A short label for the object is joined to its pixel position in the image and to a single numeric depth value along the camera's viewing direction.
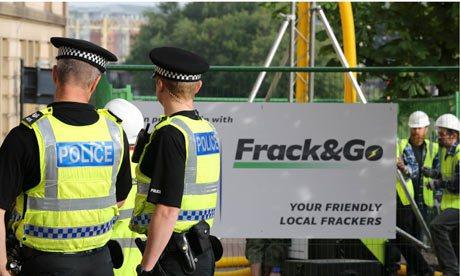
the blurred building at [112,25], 171.12
